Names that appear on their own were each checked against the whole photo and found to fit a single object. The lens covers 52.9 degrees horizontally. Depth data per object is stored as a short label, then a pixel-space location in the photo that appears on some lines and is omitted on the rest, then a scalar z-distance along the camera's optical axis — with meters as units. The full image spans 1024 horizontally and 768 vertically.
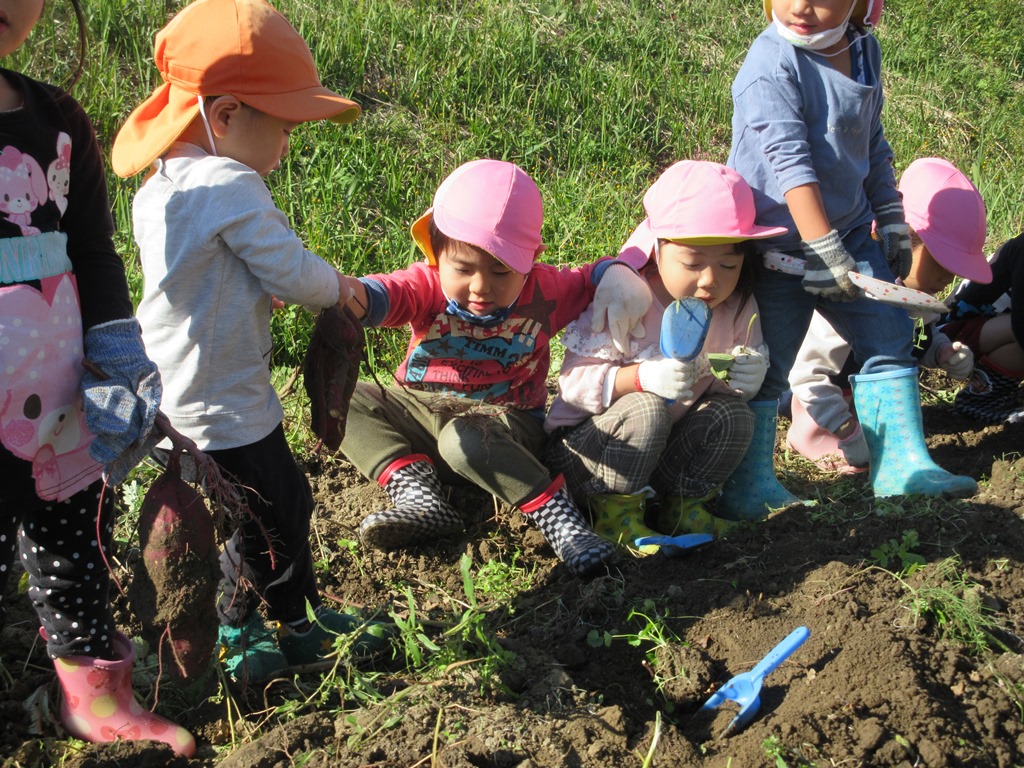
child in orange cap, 2.29
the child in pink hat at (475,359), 2.98
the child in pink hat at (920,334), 3.88
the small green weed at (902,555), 2.74
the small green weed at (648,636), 2.57
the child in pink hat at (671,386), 3.12
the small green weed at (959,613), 2.47
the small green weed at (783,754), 2.08
